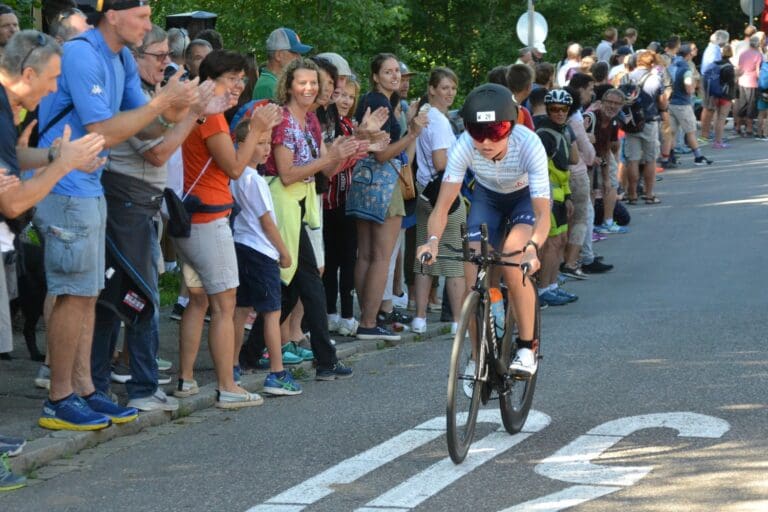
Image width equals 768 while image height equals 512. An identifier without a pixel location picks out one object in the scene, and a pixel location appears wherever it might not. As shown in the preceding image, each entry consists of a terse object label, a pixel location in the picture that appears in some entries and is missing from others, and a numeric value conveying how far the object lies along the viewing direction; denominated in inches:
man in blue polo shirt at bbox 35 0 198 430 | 607.8
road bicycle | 565.6
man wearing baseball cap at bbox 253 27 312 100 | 900.0
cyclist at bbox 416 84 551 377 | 605.3
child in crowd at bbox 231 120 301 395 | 738.2
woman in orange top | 692.7
